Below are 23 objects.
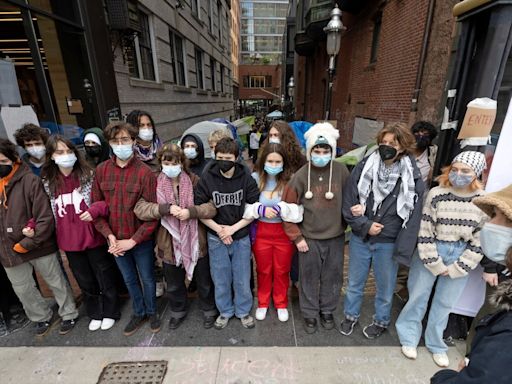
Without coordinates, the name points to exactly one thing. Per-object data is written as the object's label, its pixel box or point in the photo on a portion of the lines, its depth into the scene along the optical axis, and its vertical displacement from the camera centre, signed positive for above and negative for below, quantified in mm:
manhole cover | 2322 -2329
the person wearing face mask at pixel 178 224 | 2436 -1132
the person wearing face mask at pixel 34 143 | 2676 -405
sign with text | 2301 -165
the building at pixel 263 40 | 52594 +11815
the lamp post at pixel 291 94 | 22134 +413
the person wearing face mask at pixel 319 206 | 2455 -974
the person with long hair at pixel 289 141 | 2930 -485
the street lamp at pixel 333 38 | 5824 +1280
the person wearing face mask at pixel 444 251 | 2104 -1209
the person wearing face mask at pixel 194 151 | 2979 -553
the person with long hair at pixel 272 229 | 2529 -1249
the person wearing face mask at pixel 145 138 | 3240 -447
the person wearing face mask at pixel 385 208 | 2258 -928
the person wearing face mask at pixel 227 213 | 2502 -1042
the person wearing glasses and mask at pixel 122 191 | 2463 -805
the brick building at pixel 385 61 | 5609 +997
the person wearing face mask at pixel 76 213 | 2461 -997
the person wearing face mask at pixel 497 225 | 1172 -566
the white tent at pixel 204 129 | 4296 -471
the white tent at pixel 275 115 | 13609 -782
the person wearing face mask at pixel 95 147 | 2748 -467
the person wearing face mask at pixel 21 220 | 2459 -1058
